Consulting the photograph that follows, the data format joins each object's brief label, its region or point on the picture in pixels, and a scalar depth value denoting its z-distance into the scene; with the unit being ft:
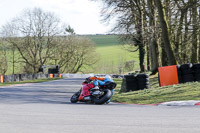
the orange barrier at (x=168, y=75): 64.85
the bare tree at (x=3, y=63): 226.48
